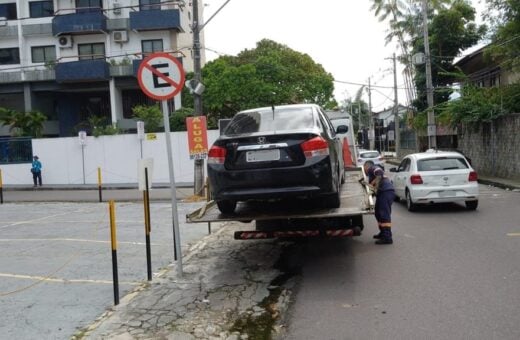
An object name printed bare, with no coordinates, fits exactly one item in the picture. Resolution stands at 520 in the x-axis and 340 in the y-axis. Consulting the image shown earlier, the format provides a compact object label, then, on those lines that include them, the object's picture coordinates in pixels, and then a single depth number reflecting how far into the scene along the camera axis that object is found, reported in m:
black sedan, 7.02
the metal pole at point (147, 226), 7.36
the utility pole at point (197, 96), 19.36
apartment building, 36.69
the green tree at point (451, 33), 36.72
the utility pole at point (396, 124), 48.01
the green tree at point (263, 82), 36.06
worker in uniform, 9.77
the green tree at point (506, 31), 23.70
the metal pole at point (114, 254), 6.42
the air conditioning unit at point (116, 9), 37.47
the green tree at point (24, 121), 33.75
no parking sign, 7.69
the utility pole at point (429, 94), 30.80
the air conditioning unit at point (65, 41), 38.31
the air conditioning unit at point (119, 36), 37.78
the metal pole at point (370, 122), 63.06
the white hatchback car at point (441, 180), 13.55
